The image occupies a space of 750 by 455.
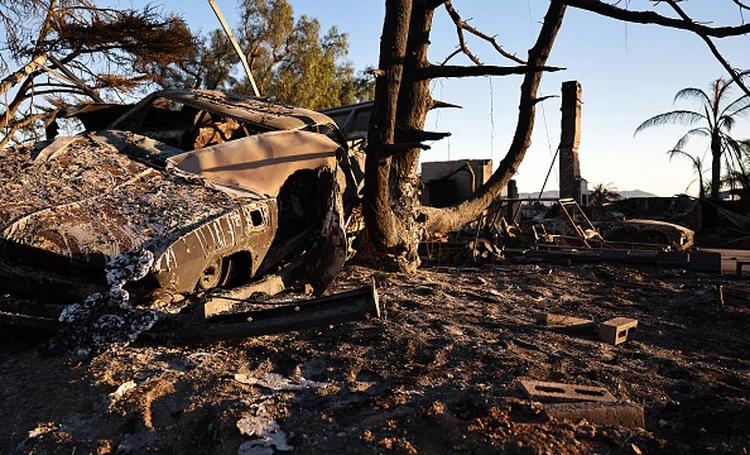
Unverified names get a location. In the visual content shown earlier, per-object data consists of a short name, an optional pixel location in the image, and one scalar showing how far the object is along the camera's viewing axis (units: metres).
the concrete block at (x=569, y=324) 4.79
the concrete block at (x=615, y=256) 9.59
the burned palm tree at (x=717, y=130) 23.91
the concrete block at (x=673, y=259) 9.08
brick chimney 21.86
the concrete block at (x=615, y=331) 4.52
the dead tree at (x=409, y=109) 6.89
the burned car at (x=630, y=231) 12.38
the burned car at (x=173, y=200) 3.56
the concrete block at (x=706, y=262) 8.73
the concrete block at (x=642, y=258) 9.43
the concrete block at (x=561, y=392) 2.98
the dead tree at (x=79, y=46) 11.24
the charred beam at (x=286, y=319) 3.58
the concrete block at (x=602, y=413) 2.76
